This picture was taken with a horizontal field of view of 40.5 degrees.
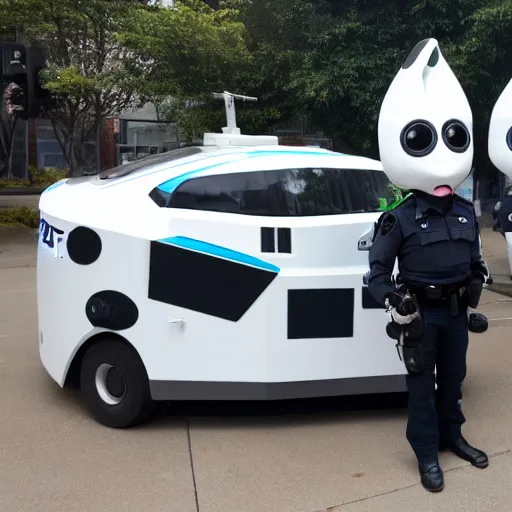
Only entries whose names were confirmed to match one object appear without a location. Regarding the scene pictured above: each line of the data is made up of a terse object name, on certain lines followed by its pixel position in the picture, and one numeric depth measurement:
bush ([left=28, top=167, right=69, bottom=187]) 31.41
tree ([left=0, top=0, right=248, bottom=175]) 14.14
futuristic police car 4.01
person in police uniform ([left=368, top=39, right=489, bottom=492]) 3.41
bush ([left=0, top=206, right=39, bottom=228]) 14.98
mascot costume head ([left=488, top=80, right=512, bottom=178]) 5.11
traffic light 13.19
